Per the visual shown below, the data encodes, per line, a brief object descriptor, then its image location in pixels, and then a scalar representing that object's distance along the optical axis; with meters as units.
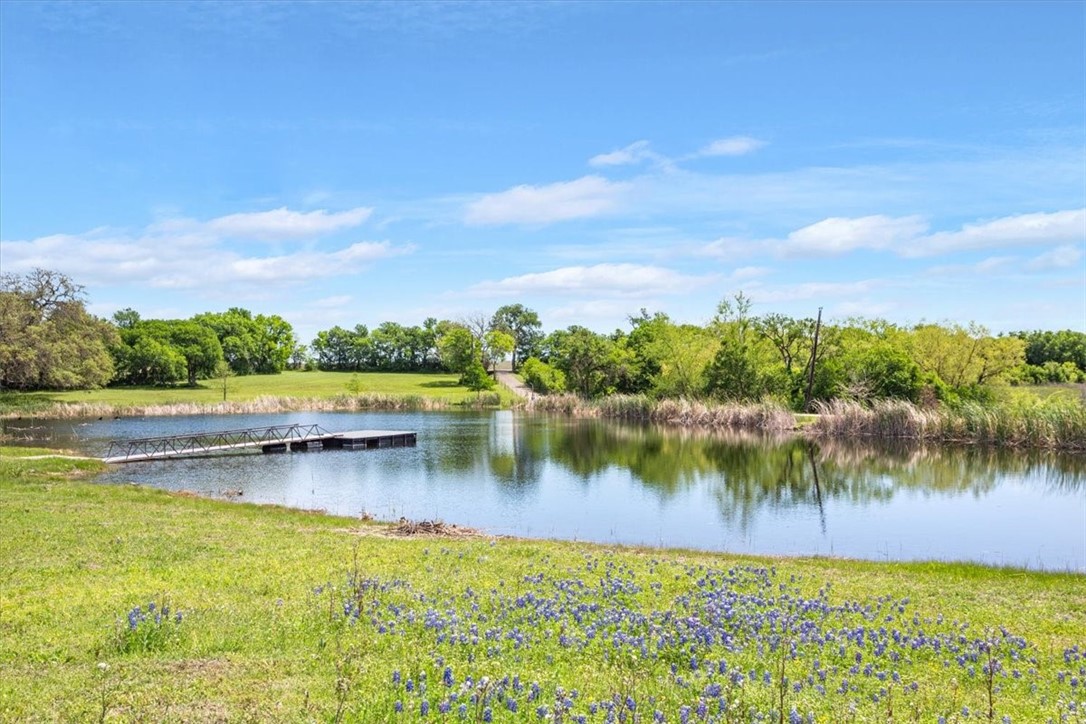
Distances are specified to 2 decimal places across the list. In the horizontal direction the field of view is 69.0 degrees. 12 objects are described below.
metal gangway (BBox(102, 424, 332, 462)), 40.81
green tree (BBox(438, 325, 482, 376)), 110.19
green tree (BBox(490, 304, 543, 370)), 133.62
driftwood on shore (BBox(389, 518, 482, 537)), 20.64
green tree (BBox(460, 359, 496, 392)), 92.62
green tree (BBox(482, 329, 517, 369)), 111.75
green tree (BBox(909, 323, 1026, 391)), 65.19
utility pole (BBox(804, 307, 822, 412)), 67.31
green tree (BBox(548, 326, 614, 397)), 84.88
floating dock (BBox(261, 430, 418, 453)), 48.91
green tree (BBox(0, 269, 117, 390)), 62.59
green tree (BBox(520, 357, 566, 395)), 89.75
